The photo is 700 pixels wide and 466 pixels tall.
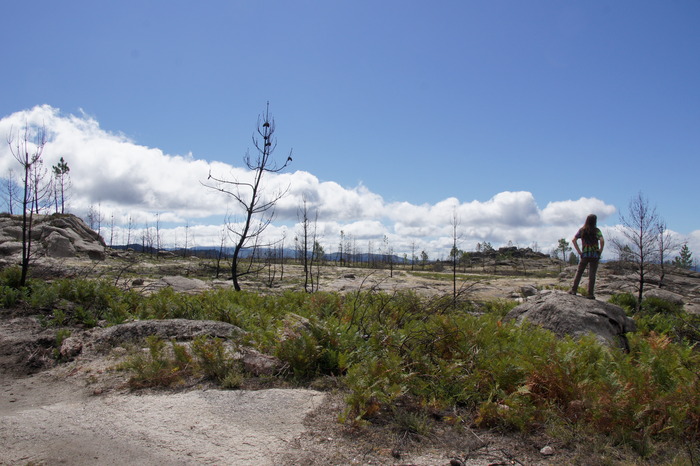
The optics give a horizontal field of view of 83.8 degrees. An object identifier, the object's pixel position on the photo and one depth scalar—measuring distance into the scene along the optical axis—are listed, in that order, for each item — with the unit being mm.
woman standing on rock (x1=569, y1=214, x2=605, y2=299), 8688
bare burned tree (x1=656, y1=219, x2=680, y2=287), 15761
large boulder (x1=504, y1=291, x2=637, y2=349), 7293
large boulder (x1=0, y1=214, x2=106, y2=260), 26747
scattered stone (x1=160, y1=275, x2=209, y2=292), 13336
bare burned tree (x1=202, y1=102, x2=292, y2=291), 10723
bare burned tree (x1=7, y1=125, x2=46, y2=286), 9742
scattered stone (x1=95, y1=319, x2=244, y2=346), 5734
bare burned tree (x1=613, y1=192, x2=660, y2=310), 14711
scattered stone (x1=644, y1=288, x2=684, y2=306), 15190
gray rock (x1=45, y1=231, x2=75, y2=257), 27516
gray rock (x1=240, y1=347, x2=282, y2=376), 4363
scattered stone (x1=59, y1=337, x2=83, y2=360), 5398
